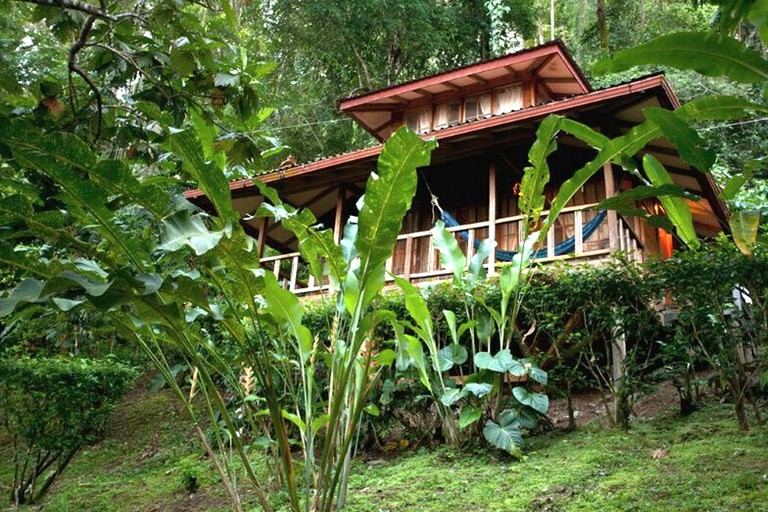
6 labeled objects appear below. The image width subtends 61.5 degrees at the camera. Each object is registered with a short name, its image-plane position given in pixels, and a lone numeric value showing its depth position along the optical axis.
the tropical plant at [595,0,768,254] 2.71
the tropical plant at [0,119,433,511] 2.47
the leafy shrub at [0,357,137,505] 6.16
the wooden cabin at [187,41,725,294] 8.63
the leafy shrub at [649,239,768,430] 4.68
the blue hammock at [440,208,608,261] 8.49
